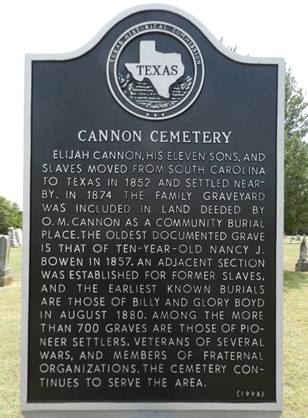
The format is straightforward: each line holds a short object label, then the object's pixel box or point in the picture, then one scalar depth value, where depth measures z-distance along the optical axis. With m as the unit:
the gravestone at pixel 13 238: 31.47
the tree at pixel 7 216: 57.72
